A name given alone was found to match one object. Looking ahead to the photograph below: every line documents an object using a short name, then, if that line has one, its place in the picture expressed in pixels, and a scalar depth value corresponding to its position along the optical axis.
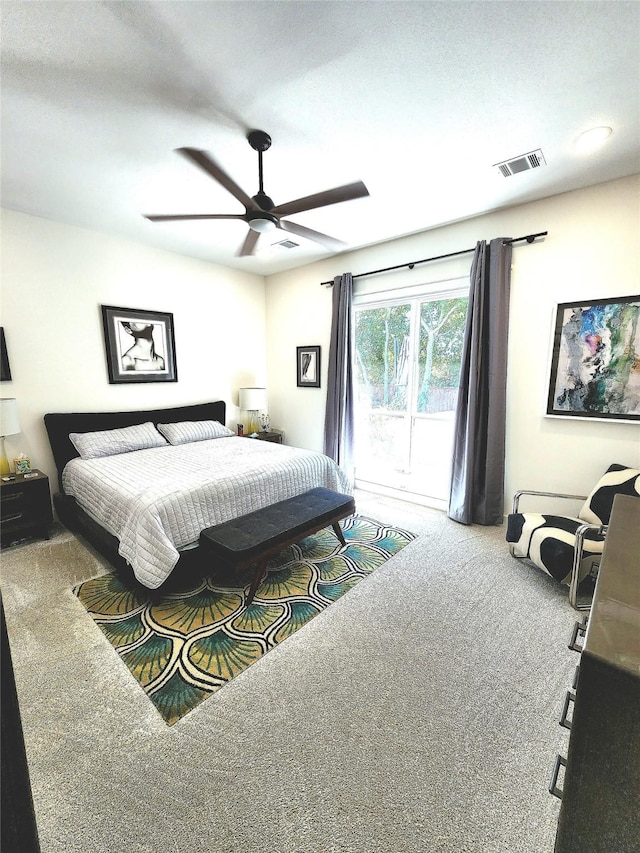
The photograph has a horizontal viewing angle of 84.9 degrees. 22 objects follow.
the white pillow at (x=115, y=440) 3.30
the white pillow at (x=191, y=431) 3.88
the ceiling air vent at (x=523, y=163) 2.27
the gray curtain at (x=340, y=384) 4.12
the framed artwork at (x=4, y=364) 3.03
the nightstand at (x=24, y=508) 2.81
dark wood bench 2.13
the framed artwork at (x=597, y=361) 2.57
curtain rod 2.88
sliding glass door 3.67
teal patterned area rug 1.71
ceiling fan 2.00
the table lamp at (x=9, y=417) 2.83
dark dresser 0.57
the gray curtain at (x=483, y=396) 3.06
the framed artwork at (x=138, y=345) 3.70
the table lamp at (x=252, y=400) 4.62
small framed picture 4.64
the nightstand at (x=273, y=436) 4.84
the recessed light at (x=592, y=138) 2.03
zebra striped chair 2.18
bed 2.21
